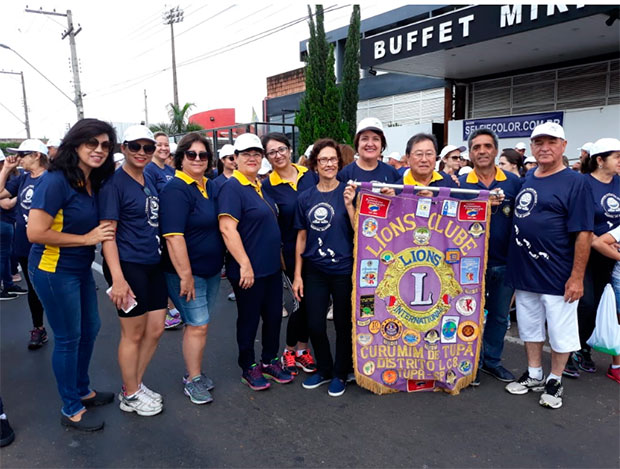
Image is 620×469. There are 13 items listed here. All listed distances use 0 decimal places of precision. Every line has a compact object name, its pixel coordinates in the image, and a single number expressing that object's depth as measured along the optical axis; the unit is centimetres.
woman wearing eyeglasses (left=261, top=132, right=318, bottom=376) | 388
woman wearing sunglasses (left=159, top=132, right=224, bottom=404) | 313
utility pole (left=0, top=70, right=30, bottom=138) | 4153
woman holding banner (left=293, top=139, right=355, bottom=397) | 341
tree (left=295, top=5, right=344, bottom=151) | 1541
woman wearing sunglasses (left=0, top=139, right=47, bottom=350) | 461
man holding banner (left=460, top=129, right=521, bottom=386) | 363
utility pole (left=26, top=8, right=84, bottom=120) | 2030
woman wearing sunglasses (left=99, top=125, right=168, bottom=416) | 296
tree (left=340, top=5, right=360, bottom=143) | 1581
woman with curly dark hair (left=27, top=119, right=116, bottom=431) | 277
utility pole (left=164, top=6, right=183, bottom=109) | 2795
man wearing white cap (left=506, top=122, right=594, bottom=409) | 318
